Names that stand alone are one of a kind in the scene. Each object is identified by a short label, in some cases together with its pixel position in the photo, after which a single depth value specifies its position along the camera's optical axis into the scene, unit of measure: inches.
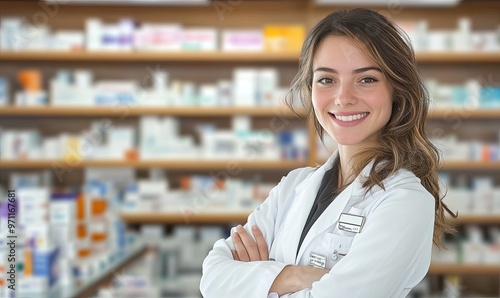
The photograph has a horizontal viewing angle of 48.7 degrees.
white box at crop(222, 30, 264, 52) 162.2
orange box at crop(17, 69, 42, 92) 165.9
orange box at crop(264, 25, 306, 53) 161.5
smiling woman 41.3
